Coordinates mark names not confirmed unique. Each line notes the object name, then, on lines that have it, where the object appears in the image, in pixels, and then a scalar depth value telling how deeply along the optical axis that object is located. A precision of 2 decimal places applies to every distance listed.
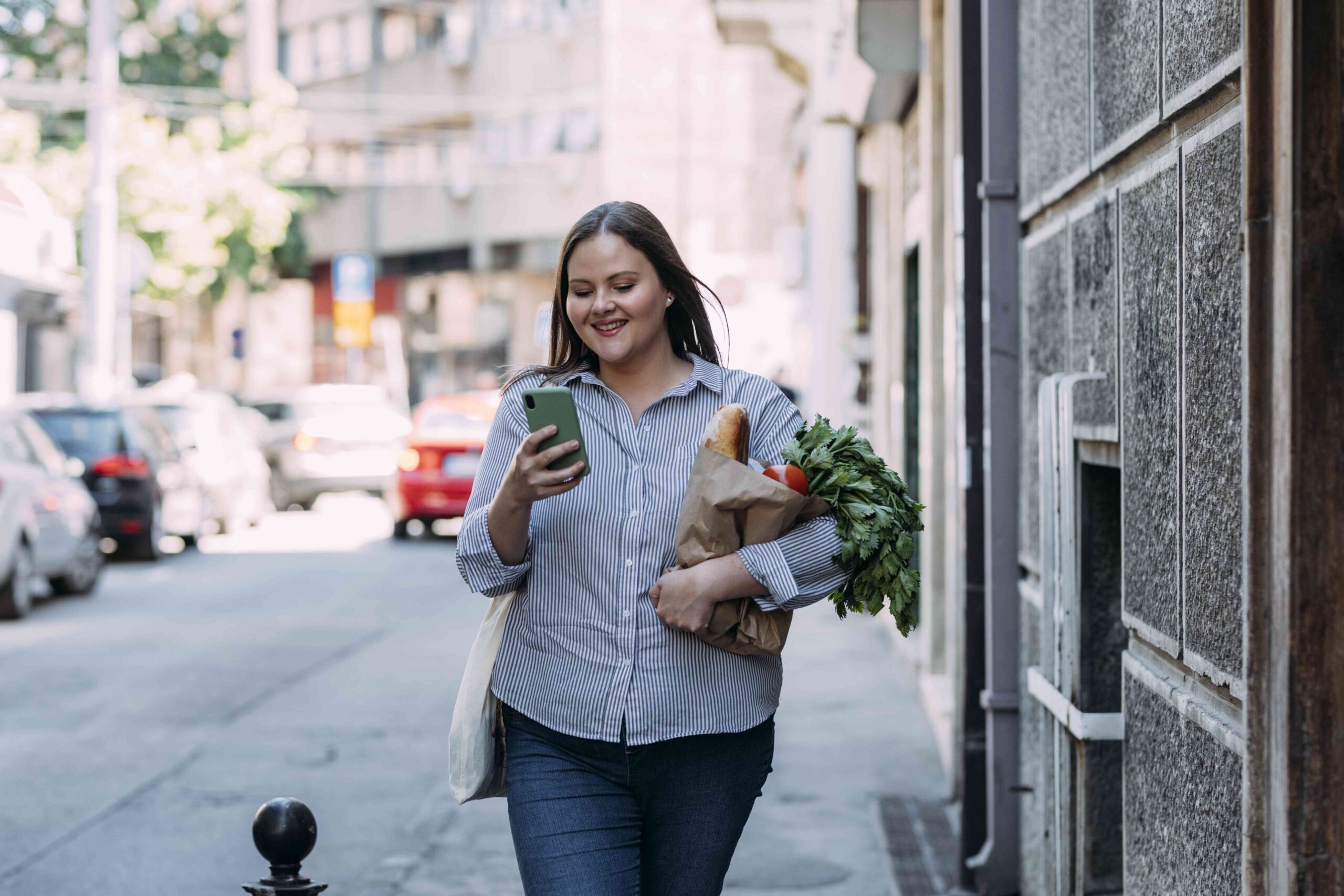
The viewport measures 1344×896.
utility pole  23.61
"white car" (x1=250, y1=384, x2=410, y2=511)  22.16
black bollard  3.41
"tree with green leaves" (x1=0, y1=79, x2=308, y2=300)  31.22
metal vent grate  5.44
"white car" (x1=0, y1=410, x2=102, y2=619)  11.92
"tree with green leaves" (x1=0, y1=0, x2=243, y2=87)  34.41
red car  17.56
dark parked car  15.85
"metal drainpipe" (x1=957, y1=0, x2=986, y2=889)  4.98
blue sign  37.16
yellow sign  38.53
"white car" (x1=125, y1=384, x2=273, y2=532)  18.39
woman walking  2.74
